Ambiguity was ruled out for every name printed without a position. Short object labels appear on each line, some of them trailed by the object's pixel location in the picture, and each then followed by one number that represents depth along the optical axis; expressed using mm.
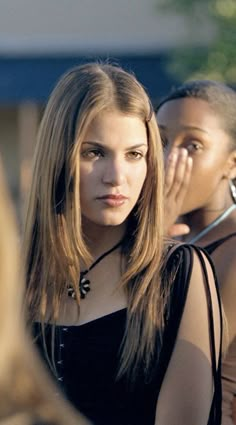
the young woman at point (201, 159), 7219
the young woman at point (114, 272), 5586
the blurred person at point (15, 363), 2867
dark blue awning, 35375
